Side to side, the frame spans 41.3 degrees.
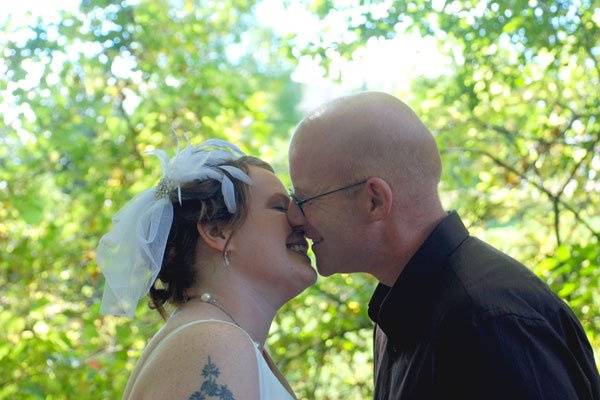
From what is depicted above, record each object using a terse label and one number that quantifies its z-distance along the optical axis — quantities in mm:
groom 1609
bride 2082
